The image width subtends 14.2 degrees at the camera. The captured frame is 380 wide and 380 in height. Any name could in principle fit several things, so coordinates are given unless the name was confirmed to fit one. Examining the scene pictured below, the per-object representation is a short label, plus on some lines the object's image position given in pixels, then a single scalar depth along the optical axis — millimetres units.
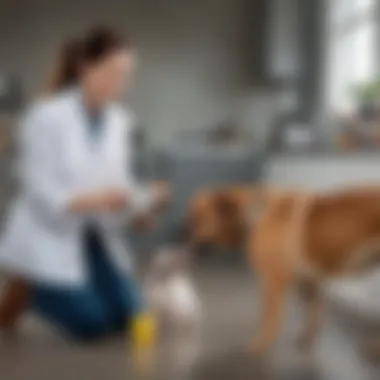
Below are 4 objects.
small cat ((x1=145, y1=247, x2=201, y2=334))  4336
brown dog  3437
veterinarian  4033
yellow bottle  4064
